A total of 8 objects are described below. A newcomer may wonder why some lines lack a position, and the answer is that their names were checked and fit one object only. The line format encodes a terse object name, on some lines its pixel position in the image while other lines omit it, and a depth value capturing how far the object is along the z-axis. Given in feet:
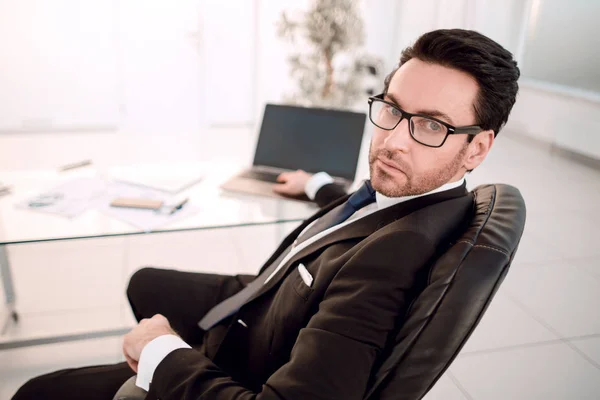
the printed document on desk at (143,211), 5.39
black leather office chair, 2.78
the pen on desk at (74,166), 6.92
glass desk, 5.20
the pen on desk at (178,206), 5.68
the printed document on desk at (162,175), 6.37
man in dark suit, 2.85
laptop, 6.72
